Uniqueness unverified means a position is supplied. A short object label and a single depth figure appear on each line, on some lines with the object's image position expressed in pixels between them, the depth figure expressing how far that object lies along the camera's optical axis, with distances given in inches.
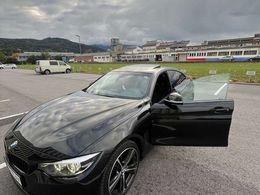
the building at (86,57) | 4825.3
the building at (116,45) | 5453.7
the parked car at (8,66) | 1979.3
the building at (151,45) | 5513.8
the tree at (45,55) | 3889.8
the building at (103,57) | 4773.6
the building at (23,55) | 4267.7
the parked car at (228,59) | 2842.0
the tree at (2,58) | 3436.0
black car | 78.0
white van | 981.8
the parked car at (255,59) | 2576.8
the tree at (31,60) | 3558.8
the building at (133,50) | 5195.9
